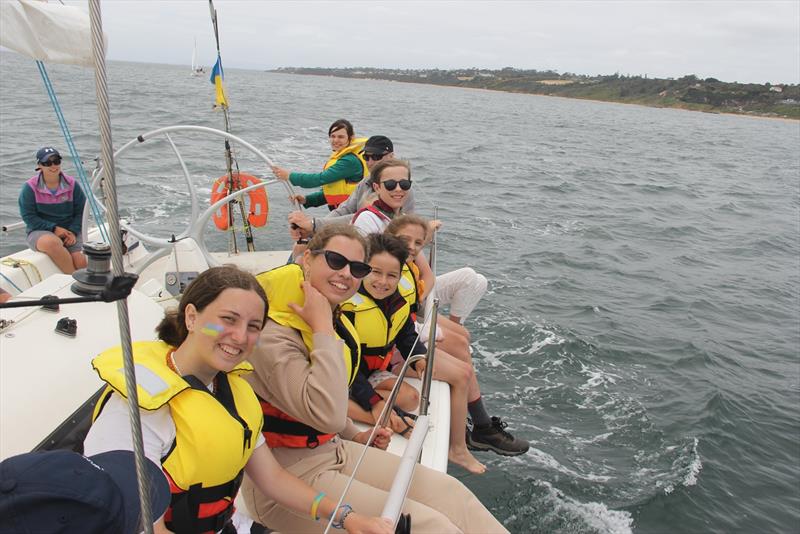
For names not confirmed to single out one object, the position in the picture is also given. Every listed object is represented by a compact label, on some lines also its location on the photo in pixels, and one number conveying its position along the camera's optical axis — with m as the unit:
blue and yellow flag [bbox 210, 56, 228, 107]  4.87
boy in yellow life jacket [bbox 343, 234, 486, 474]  2.41
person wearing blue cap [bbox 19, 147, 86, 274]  4.45
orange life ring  4.78
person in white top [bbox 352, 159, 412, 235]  3.16
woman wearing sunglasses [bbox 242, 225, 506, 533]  1.80
